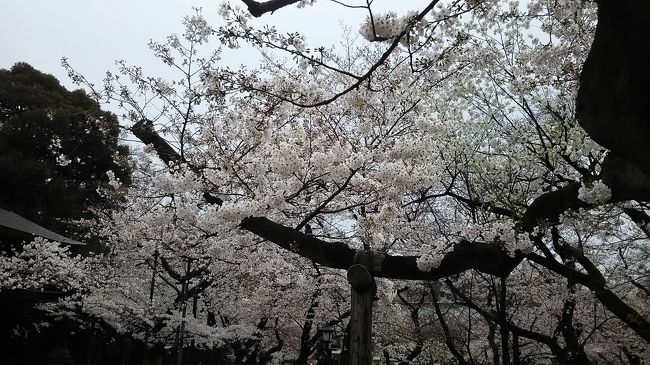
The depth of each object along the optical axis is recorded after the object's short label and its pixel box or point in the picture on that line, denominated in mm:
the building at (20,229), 9406
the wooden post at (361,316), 4859
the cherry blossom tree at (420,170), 3328
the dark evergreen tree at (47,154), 13906
